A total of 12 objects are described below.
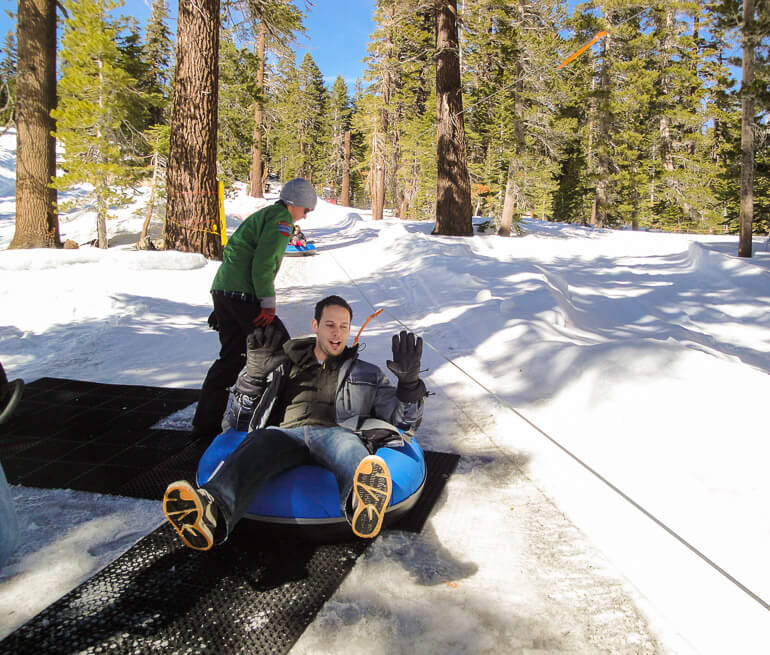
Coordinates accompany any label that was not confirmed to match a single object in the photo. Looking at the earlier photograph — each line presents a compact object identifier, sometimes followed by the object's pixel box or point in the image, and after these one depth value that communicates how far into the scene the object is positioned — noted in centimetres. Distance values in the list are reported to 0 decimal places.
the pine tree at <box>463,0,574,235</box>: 1714
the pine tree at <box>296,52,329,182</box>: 4831
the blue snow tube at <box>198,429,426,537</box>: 239
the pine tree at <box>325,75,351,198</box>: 4928
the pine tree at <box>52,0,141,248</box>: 1448
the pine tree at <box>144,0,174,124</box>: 2936
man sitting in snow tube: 252
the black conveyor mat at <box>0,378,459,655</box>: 187
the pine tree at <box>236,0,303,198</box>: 1241
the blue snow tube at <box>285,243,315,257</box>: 1391
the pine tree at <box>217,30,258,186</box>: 1892
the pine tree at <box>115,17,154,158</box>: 1584
